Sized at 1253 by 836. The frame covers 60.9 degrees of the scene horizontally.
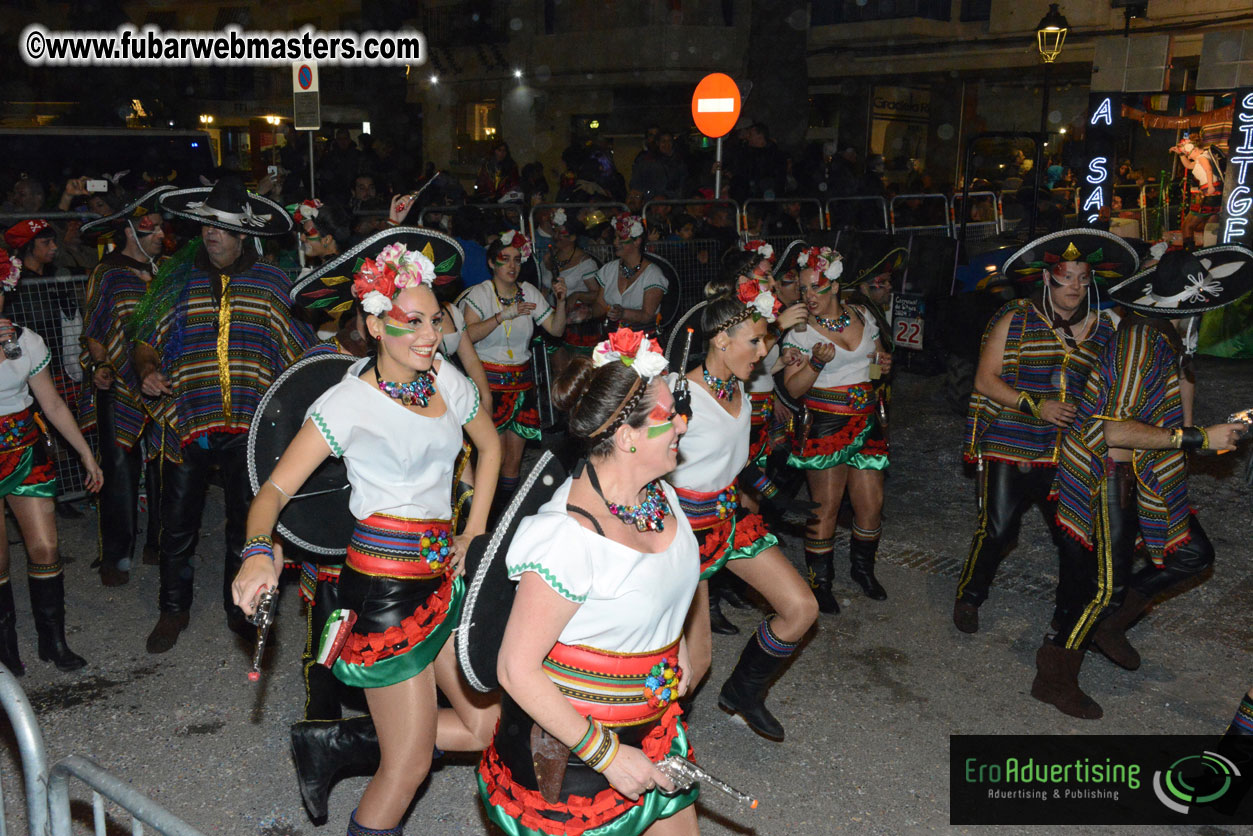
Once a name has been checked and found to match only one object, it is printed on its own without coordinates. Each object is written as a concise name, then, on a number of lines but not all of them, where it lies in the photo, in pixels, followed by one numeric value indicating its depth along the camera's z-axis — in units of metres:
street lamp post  15.54
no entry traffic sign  12.43
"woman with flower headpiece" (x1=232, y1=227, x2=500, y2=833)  3.44
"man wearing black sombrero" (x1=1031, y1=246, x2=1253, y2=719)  4.70
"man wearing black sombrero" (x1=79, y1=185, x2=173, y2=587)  5.93
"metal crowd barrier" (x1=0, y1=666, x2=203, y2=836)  2.17
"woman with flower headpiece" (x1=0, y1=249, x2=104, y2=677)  5.00
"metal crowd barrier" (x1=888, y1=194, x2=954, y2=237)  13.07
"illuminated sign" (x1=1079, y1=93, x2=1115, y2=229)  12.08
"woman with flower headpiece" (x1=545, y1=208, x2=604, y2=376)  9.10
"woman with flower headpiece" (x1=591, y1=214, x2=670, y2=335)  8.72
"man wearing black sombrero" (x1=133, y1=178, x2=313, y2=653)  5.31
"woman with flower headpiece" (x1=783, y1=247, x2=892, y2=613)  6.05
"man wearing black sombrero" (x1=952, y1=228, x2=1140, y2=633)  5.21
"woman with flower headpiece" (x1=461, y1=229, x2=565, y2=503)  7.22
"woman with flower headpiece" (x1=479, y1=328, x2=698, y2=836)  2.61
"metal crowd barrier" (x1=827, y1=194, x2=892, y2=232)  12.37
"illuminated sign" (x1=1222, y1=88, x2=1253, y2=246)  11.34
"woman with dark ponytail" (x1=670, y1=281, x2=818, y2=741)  4.37
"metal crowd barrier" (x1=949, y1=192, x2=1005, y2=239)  14.15
